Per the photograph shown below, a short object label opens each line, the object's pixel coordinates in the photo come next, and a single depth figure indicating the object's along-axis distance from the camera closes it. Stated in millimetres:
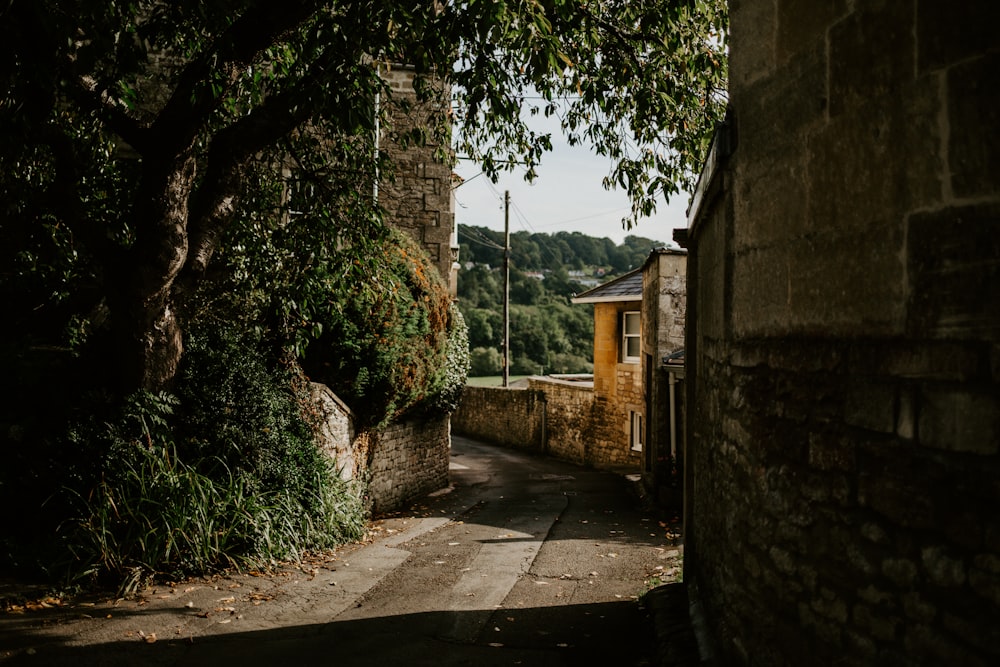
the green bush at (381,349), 11445
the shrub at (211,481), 7062
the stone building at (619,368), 20422
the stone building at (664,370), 13250
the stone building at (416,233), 13656
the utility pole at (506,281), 30175
